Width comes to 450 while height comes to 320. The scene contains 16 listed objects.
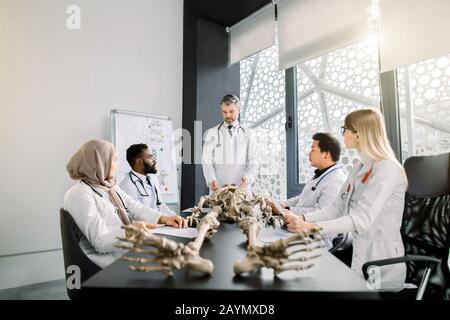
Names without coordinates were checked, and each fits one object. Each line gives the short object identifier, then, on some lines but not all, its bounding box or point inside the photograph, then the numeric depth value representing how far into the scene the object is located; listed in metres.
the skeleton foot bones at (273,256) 0.65
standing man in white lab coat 3.25
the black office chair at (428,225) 1.17
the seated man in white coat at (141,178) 2.49
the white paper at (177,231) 1.17
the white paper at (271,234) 1.09
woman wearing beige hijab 1.33
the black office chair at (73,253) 1.23
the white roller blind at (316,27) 2.73
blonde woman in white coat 1.27
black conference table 0.60
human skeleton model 0.63
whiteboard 3.25
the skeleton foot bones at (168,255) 0.63
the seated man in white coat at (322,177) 2.00
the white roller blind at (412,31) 2.20
